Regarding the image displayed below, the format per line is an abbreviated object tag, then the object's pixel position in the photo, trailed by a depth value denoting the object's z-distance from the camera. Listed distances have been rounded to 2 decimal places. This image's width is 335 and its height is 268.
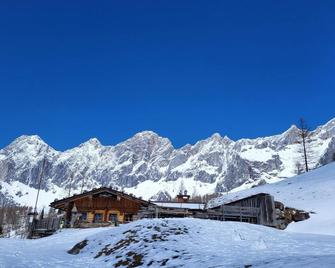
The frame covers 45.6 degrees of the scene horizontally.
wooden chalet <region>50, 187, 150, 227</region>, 44.81
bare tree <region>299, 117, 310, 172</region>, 70.81
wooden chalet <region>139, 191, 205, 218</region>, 34.38
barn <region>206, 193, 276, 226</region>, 33.34
